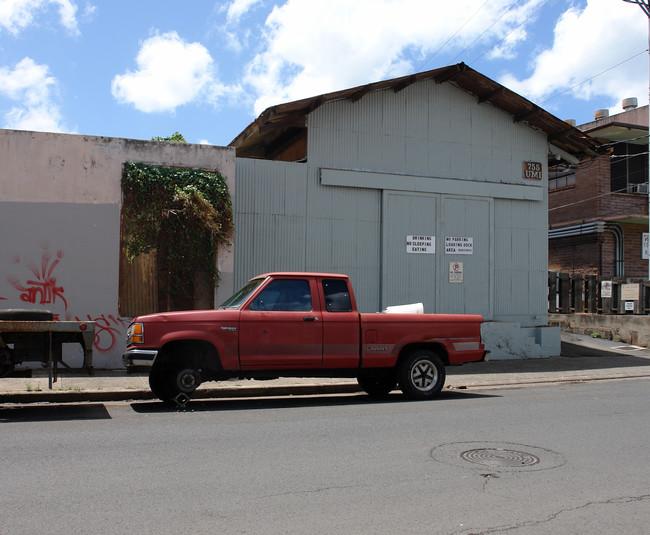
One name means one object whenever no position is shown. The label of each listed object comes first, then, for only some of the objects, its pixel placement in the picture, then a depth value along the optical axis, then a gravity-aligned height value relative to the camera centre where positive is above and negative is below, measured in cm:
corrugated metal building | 1478 +213
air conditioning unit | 2487 +374
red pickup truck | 906 -78
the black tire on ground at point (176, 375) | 906 -123
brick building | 2452 +292
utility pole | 2056 +880
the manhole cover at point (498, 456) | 603 -162
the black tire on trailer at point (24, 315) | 865 -40
